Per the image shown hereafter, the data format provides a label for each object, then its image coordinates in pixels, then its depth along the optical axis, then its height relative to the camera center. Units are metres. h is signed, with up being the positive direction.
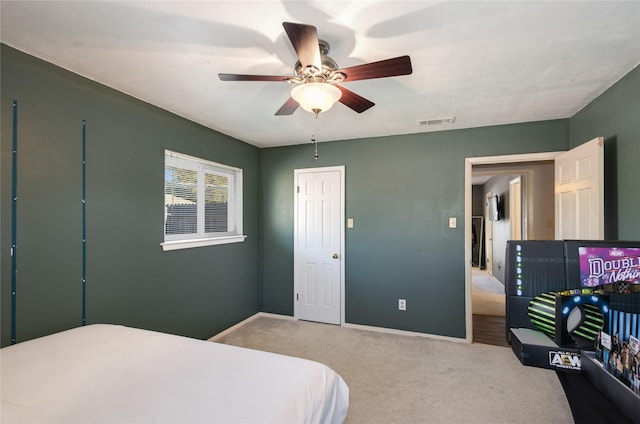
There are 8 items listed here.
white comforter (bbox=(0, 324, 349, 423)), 1.04 -0.72
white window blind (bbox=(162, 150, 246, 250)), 2.79 +0.12
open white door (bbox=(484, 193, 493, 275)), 6.89 -0.69
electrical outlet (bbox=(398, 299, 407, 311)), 3.40 -1.08
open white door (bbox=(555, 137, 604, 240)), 2.12 +0.18
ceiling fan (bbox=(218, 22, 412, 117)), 1.34 +0.74
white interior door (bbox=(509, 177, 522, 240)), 5.10 +0.12
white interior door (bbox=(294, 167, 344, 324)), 3.70 -0.42
